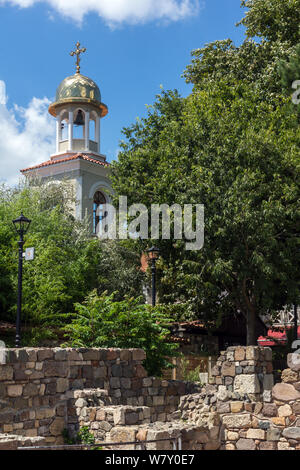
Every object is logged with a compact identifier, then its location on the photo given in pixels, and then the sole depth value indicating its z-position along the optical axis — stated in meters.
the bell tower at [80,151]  33.66
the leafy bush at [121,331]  14.57
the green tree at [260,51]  25.38
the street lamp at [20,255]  16.37
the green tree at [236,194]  20.36
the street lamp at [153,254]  20.40
